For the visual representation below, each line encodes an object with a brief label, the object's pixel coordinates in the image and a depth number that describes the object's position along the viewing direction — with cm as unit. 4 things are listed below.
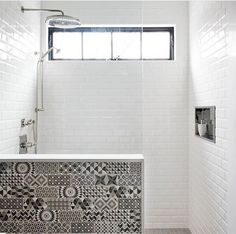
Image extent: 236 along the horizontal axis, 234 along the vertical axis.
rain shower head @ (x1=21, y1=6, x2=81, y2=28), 239
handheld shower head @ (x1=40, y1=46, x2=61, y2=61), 248
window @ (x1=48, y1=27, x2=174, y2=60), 251
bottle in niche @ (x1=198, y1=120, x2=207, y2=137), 238
